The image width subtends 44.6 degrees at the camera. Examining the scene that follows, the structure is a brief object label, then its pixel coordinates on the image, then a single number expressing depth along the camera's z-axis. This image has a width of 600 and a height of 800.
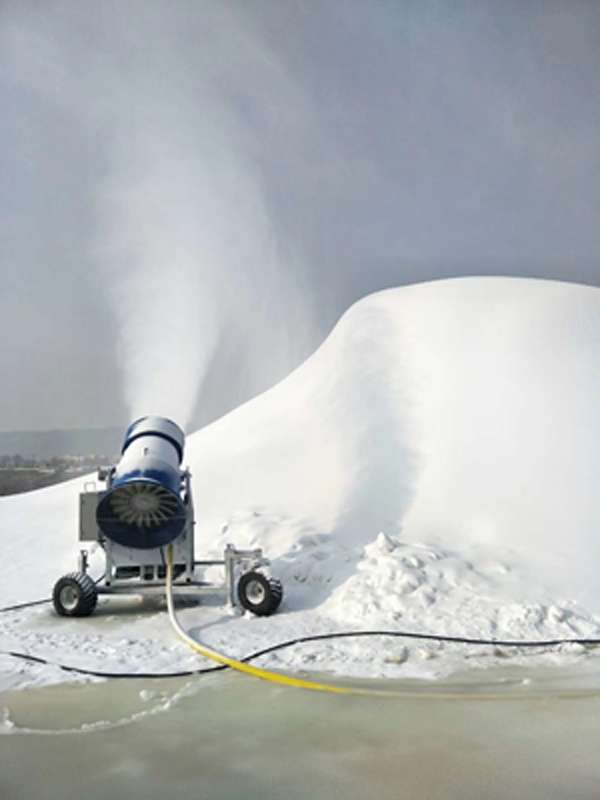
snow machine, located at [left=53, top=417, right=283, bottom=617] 8.52
